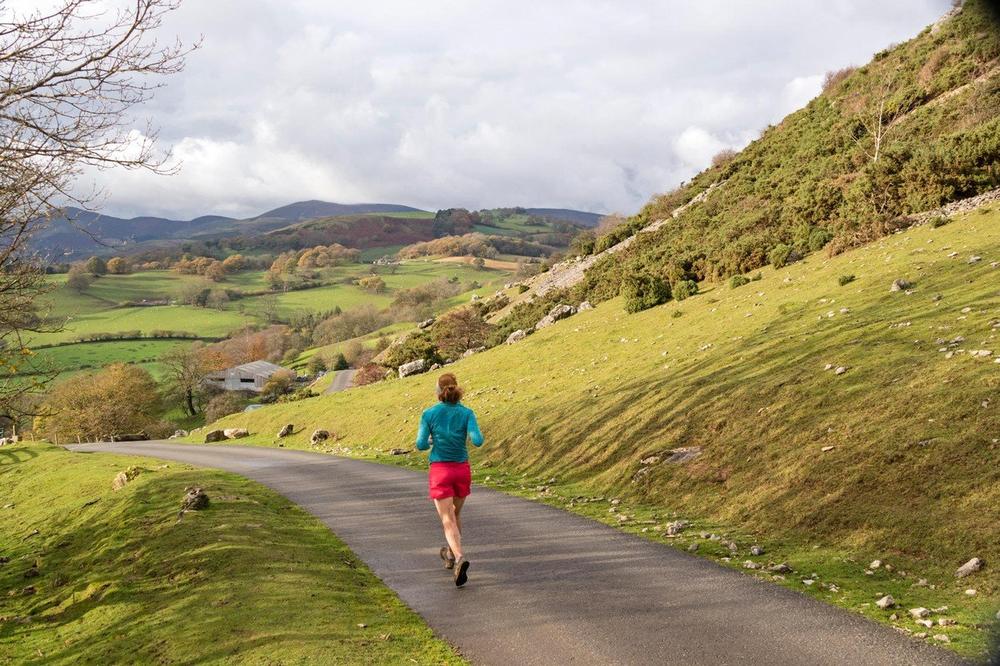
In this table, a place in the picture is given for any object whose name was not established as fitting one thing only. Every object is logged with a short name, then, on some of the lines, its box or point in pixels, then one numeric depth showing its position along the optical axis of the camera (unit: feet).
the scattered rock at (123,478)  64.54
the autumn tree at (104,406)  233.55
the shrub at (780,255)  107.45
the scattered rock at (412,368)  163.40
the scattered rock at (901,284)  63.35
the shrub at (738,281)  105.09
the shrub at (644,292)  118.52
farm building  380.17
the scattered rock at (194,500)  45.55
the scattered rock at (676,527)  35.50
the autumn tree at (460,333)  173.78
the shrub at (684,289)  114.21
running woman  29.32
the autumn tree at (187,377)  306.96
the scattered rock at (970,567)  24.47
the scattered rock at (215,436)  147.02
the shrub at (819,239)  106.73
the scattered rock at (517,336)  147.02
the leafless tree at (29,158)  27.58
